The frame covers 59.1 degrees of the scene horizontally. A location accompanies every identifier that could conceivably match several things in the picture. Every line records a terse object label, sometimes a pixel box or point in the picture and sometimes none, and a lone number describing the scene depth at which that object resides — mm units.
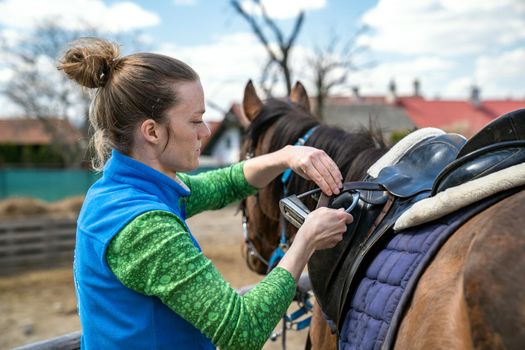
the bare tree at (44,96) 22917
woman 1277
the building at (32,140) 26652
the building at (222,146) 35875
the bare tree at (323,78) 16266
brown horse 876
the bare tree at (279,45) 15406
